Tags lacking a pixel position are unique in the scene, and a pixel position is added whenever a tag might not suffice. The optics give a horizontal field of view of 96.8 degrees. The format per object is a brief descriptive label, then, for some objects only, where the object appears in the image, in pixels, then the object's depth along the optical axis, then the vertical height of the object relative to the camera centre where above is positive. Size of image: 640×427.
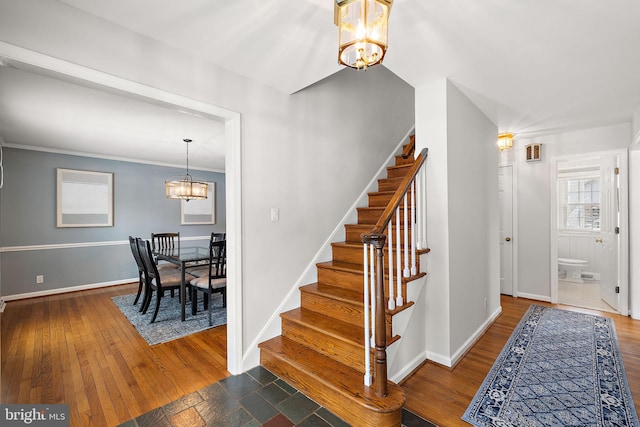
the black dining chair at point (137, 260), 3.82 -0.63
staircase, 1.68 -1.03
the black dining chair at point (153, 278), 3.44 -0.82
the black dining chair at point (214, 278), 3.26 -0.78
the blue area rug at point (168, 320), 3.04 -1.28
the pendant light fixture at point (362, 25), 1.11 +0.76
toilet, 5.10 -1.01
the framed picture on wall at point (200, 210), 6.23 +0.09
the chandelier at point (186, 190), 4.42 +0.39
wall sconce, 3.91 +1.01
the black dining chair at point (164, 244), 4.66 -0.53
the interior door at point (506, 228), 4.29 -0.23
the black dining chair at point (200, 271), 3.83 -0.80
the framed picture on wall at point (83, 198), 4.70 +0.28
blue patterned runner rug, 1.73 -1.24
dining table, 3.44 -0.57
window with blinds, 5.12 +0.17
